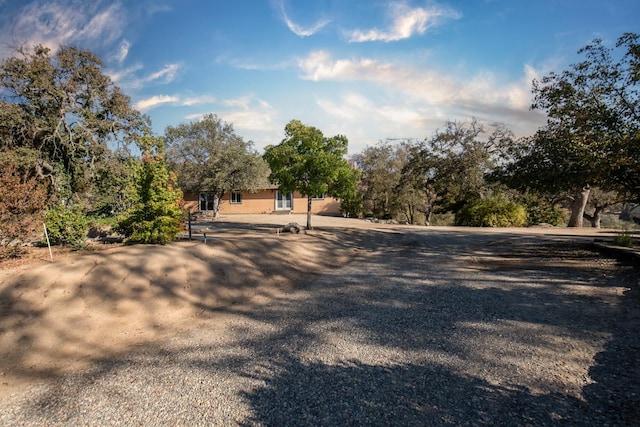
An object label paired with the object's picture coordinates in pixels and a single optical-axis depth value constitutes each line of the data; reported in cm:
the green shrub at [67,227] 1042
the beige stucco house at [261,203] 3225
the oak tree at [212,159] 2647
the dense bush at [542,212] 2378
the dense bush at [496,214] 2097
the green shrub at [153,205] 1059
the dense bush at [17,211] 888
